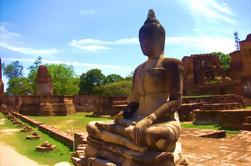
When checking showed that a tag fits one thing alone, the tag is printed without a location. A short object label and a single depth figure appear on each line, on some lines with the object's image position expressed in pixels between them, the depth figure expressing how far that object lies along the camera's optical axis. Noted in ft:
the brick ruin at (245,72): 85.94
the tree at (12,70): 198.29
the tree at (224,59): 164.66
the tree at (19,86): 161.59
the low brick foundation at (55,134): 27.76
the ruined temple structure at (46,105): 75.82
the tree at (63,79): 145.89
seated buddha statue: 10.65
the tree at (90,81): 169.27
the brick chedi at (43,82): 90.07
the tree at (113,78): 185.63
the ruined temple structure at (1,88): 122.19
